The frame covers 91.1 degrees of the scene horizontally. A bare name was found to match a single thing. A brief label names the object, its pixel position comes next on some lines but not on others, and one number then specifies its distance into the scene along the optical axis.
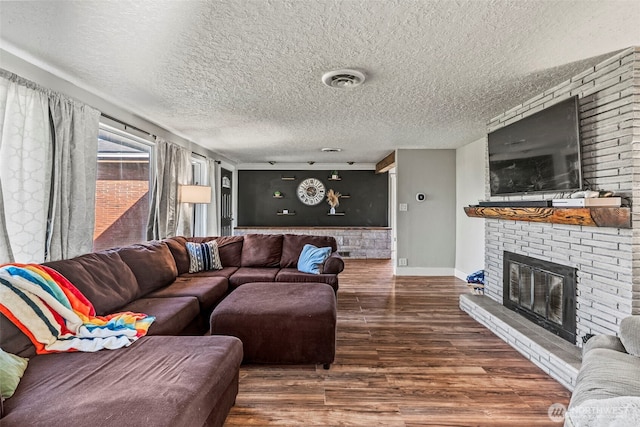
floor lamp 4.41
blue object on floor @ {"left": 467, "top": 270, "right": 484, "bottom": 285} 4.02
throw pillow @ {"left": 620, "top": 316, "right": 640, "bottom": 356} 1.58
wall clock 7.77
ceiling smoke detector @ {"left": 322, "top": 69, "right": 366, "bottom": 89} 2.38
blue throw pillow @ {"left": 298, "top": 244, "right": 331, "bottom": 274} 3.79
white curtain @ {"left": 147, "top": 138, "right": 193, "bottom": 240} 3.90
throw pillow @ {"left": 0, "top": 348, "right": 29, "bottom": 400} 1.27
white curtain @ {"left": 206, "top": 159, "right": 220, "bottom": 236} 5.71
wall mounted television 2.38
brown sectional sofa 1.15
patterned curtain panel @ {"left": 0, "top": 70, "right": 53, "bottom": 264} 2.11
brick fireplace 2.00
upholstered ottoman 2.34
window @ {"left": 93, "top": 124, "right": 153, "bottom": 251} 3.26
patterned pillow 3.77
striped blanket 1.65
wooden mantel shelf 2.00
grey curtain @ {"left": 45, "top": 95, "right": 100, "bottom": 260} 2.42
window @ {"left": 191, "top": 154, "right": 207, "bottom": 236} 5.53
